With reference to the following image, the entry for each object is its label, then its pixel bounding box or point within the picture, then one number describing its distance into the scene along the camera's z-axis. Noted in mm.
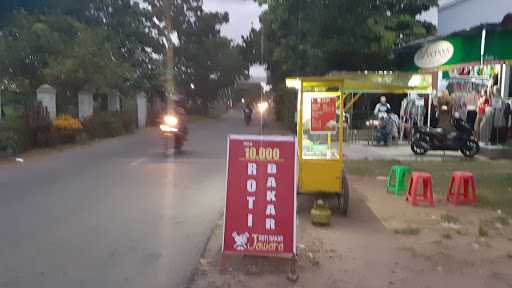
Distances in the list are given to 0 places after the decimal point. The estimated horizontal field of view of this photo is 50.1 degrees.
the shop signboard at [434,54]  16250
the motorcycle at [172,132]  16266
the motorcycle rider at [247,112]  38500
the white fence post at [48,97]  19344
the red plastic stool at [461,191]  9039
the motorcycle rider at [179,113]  16906
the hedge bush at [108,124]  21953
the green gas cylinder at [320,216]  7238
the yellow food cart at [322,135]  7875
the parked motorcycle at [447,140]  15812
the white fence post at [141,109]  31750
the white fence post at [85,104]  22812
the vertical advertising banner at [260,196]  5406
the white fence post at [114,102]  27766
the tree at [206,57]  48750
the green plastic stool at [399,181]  9945
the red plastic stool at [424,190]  8875
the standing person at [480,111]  17000
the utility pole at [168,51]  36969
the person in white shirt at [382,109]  19575
